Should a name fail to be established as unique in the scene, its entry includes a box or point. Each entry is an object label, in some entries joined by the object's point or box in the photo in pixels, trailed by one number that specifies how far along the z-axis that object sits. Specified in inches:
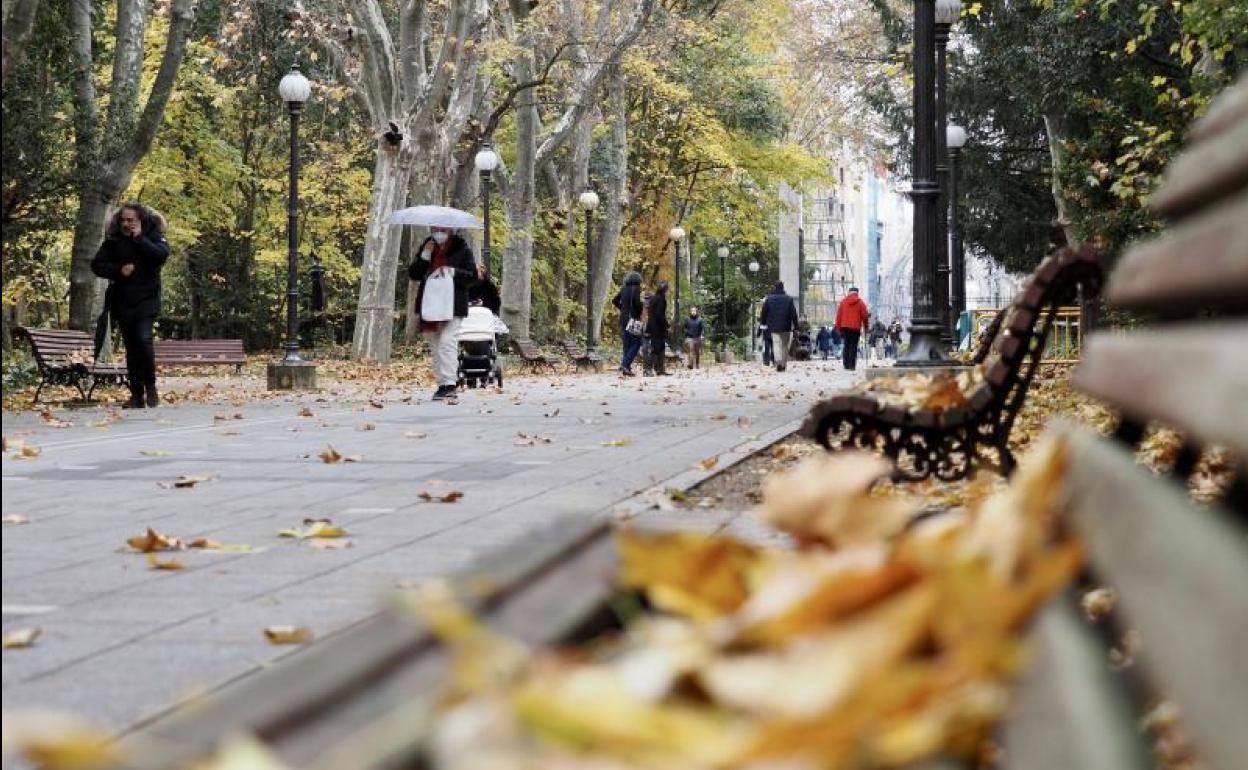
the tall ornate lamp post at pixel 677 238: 1980.8
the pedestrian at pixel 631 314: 1304.1
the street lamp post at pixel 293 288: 922.1
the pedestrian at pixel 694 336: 1743.4
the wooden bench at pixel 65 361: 742.5
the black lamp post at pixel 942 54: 843.7
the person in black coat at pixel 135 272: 678.5
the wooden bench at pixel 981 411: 316.2
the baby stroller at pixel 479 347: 944.9
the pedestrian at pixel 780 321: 1518.2
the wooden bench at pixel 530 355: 1374.3
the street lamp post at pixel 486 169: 1284.4
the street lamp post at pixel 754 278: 2920.8
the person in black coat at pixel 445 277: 807.7
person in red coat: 1462.6
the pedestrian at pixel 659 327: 1346.0
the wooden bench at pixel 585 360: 1460.4
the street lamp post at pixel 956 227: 1227.9
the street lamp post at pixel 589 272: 1567.4
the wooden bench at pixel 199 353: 1162.6
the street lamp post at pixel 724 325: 2336.4
